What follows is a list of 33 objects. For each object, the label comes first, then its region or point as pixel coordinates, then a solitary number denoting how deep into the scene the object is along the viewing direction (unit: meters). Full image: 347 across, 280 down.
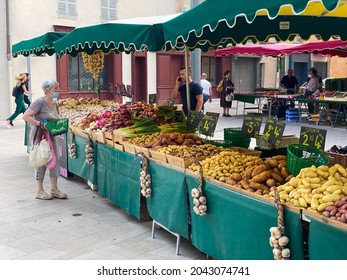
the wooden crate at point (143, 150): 5.46
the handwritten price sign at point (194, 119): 6.74
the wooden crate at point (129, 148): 5.80
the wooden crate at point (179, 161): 4.71
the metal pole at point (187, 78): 7.27
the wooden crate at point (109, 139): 6.47
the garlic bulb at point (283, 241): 3.29
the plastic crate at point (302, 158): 4.02
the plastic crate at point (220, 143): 5.72
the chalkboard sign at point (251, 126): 5.84
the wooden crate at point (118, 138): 6.21
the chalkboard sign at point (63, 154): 8.18
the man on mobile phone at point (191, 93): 8.05
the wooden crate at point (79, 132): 7.26
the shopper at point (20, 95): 14.80
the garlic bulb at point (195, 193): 4.28
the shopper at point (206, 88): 16.03
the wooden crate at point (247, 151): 5.22
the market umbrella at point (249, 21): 3.44
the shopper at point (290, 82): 18.72
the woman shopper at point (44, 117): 6.48
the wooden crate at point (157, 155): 5.11
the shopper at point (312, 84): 16.17
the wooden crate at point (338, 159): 4.71
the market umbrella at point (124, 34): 5.71
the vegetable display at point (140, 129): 6.34
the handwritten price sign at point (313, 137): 4.62
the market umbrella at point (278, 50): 13.56
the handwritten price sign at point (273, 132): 5.34
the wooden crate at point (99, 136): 6.73
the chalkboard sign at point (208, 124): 6.18
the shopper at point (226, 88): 18.08
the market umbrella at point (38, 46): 9.47
